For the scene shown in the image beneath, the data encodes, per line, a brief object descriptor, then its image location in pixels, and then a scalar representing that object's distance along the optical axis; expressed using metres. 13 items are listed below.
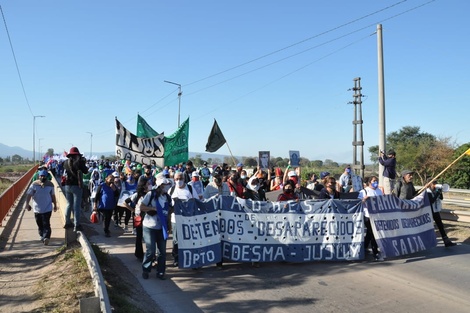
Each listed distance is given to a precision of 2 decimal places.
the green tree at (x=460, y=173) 33.62
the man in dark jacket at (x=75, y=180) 9.41
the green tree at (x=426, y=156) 36.34
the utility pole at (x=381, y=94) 13.42
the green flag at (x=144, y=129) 17.98
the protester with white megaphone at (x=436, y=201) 10.31
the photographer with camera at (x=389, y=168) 11.69
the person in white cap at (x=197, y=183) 11.55
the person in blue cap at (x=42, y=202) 9.52
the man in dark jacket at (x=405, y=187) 9.95
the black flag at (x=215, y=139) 17.11
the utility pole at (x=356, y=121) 32.12
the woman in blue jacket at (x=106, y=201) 11.42
